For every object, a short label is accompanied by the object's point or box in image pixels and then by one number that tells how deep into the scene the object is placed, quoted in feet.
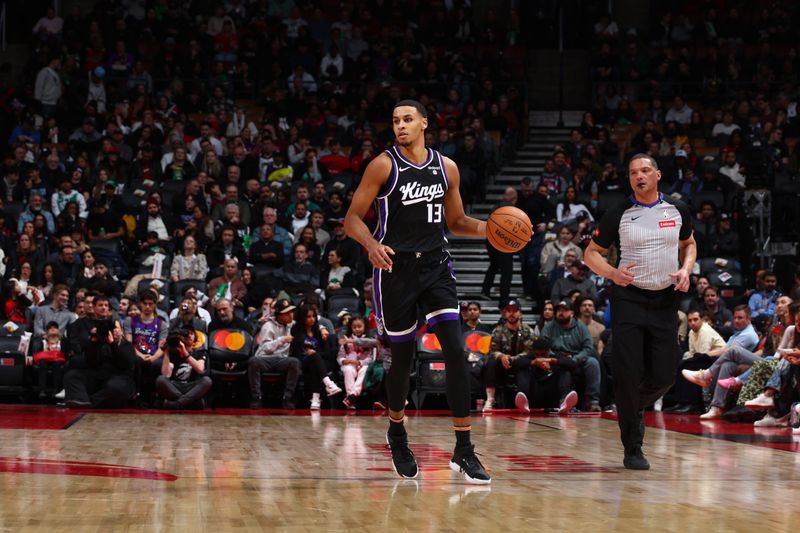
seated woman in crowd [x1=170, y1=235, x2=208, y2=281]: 52.49
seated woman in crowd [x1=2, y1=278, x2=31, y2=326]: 47.70
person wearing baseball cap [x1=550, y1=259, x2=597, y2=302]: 50.28
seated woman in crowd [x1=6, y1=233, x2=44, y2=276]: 51.88
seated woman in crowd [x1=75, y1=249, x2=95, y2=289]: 50.56
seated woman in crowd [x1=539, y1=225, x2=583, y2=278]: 53.62
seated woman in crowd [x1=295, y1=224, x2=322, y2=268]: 53.57
